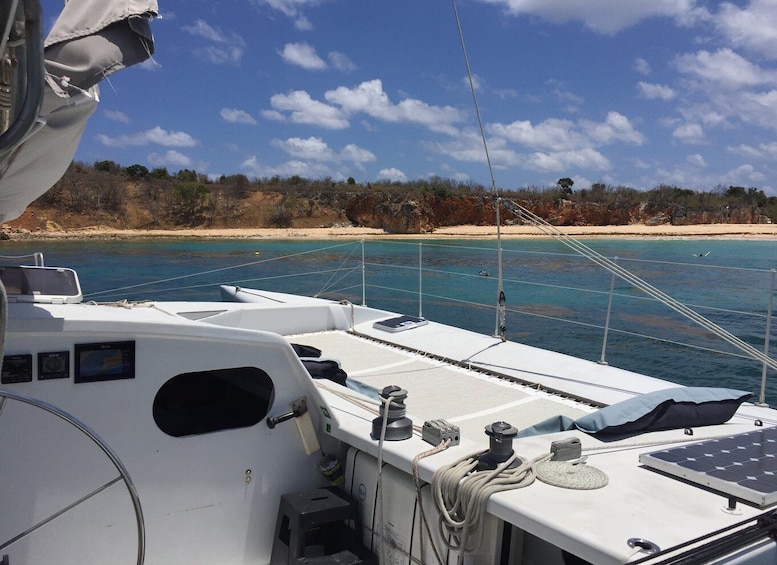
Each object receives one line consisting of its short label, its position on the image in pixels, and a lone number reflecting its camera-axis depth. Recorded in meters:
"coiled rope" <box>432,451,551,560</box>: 2.02
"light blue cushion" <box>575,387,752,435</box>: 2.67
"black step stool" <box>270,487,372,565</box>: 2.57
